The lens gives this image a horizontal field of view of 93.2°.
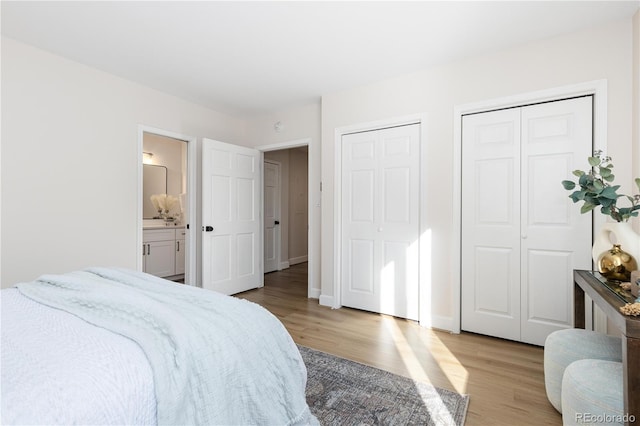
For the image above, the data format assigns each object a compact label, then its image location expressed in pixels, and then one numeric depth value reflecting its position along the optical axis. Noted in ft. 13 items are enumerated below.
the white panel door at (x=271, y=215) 19.11
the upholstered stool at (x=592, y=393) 4.15
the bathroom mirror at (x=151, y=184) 16.35
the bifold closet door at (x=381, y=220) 10.43
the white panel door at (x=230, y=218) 12.58
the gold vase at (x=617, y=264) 5.72
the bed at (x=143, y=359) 2.64
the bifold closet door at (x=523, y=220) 8.05
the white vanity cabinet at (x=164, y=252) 14.66
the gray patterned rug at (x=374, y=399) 5.44
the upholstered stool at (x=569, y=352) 5.44
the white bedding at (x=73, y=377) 2.44
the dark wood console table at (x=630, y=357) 3.84
